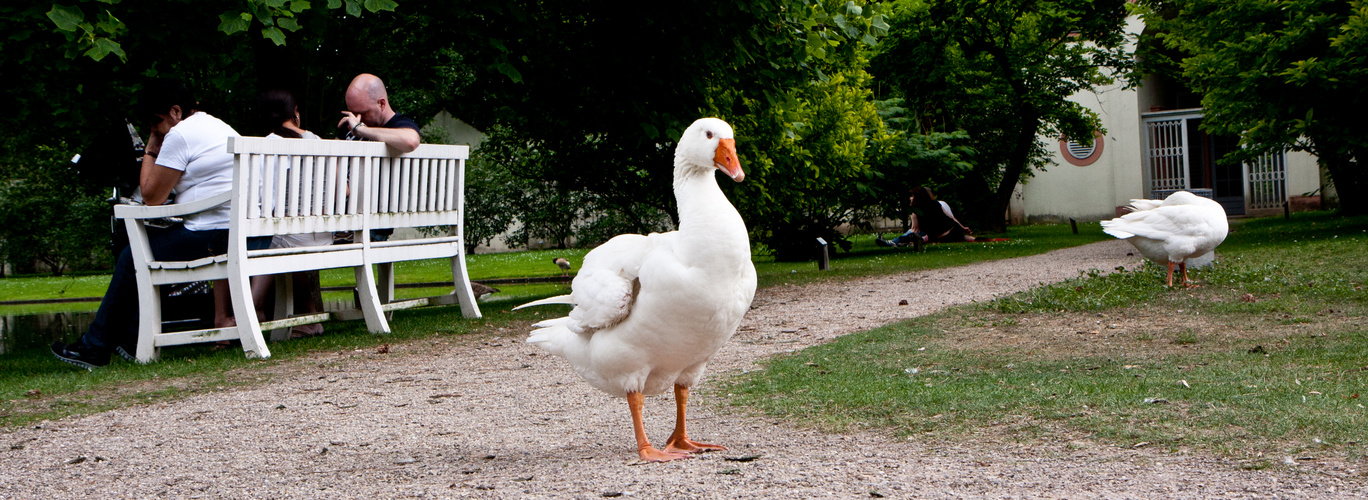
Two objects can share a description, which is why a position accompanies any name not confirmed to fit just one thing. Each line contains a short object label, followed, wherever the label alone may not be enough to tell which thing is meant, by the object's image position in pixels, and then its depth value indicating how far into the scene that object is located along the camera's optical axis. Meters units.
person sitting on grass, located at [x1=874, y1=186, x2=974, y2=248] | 21.59
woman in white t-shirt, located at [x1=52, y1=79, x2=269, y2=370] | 6.49
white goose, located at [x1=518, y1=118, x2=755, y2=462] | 3.51
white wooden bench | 6.26
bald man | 7.64
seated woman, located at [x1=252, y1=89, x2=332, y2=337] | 7.46
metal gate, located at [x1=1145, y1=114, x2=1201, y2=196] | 31.31
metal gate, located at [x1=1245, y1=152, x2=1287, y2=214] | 29.86
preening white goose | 8.52
